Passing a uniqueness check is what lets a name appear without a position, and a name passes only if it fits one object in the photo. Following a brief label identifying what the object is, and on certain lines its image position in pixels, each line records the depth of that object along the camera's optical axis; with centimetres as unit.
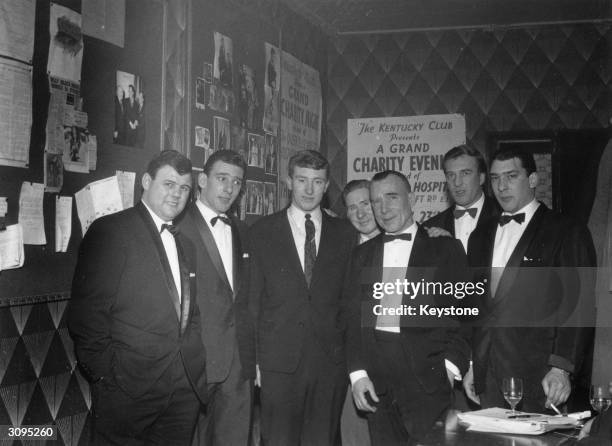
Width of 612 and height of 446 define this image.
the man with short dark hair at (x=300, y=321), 298
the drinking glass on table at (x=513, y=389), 210
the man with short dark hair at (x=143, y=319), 240
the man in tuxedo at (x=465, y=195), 347
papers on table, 194
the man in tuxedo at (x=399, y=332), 275
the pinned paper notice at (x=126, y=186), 283
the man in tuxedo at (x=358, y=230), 334
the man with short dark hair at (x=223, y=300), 286
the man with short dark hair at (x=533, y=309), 267
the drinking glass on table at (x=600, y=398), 204
